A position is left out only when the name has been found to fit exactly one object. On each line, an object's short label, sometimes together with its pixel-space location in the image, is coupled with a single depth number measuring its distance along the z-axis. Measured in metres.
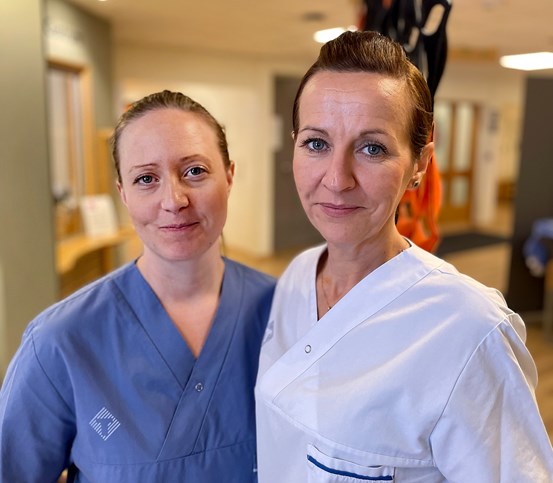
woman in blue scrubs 0.99
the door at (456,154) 7.94
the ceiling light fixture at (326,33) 4.25
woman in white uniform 0.78
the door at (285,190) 6.06
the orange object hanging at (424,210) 1.27
